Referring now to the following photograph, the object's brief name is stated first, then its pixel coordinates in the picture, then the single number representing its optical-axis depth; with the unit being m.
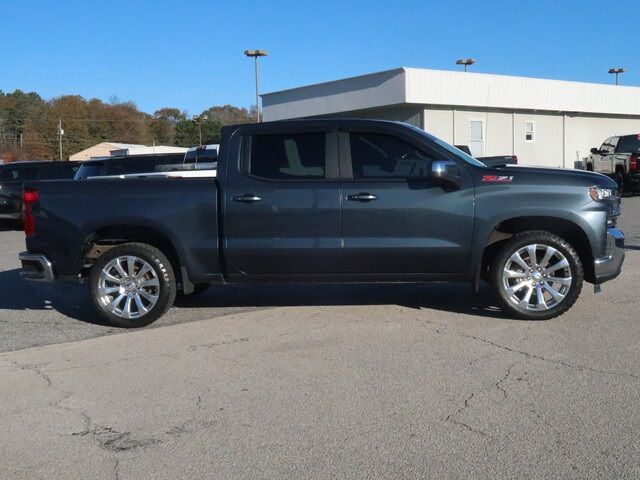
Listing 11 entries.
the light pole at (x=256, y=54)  34.34
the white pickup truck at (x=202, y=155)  13.59
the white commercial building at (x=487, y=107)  28.16
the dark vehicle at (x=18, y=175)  17.36
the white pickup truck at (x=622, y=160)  22.56
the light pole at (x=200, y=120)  78.83
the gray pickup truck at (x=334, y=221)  6.36
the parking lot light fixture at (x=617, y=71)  46.54
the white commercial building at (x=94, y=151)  77.38
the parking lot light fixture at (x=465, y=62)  41.52
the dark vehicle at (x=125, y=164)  13.83
